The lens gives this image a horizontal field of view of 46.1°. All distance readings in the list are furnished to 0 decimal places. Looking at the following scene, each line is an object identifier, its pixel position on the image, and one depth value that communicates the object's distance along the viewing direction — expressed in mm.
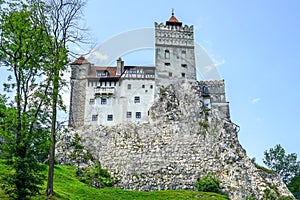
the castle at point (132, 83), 56719
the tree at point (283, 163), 70375
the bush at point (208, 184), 45062
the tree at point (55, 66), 26750
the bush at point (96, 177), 43781
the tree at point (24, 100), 22984
